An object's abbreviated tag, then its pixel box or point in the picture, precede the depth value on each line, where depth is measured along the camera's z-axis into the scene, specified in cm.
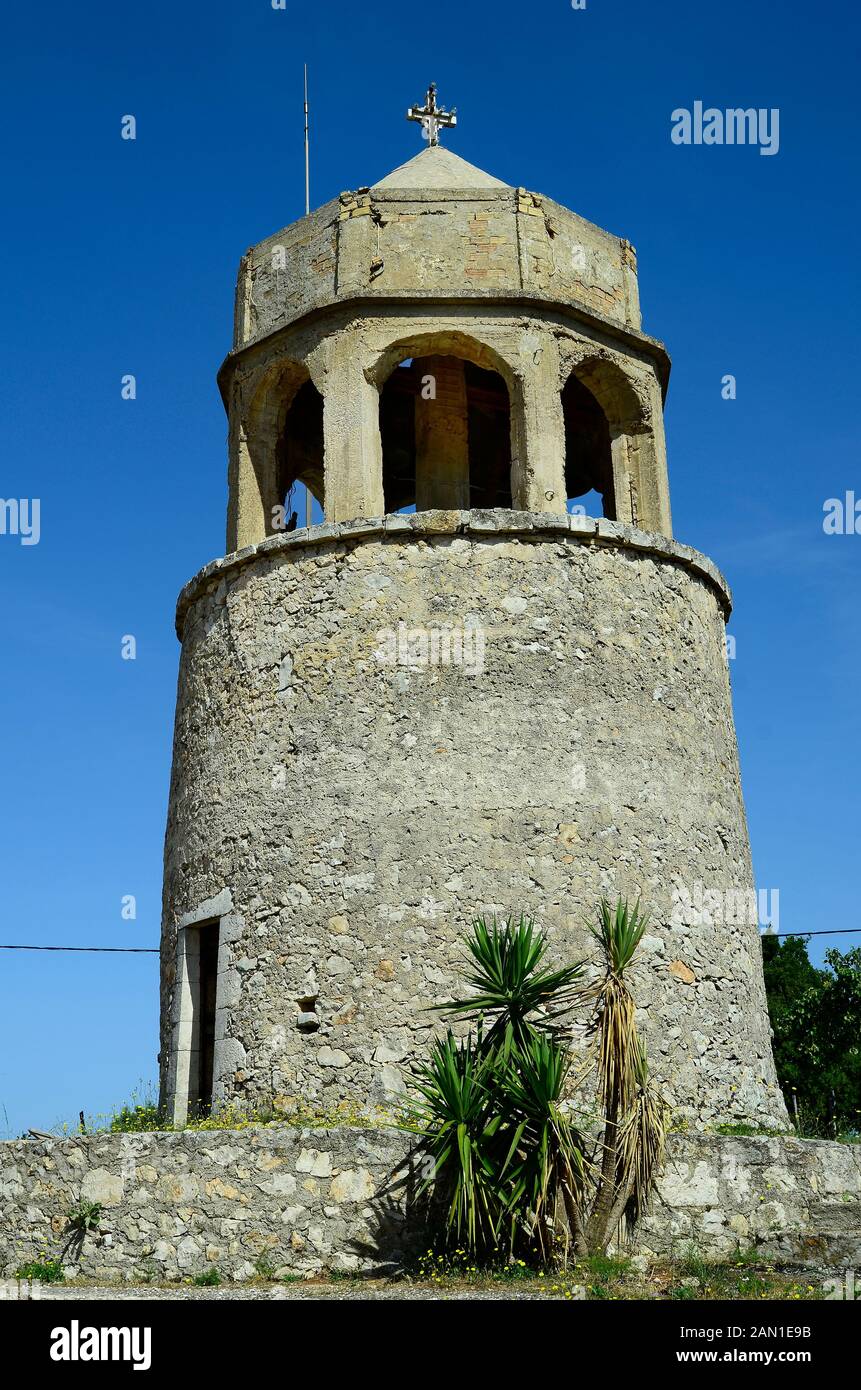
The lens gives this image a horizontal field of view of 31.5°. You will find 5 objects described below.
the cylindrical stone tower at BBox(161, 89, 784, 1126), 1390
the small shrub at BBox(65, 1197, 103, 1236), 1246
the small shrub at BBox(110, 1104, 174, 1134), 1488
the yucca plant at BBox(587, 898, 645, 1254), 1150
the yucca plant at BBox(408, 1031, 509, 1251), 1114
